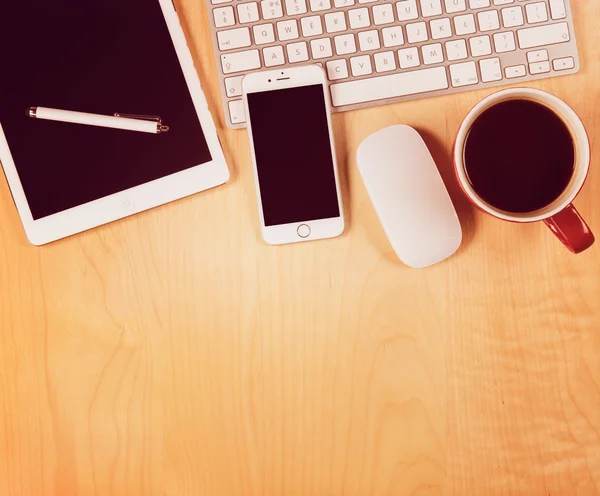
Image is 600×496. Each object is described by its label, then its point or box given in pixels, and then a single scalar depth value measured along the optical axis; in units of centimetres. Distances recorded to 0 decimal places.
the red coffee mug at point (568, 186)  45
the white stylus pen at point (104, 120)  55
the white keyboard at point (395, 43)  53
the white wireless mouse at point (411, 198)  53
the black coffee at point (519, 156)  47
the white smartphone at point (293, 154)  54
